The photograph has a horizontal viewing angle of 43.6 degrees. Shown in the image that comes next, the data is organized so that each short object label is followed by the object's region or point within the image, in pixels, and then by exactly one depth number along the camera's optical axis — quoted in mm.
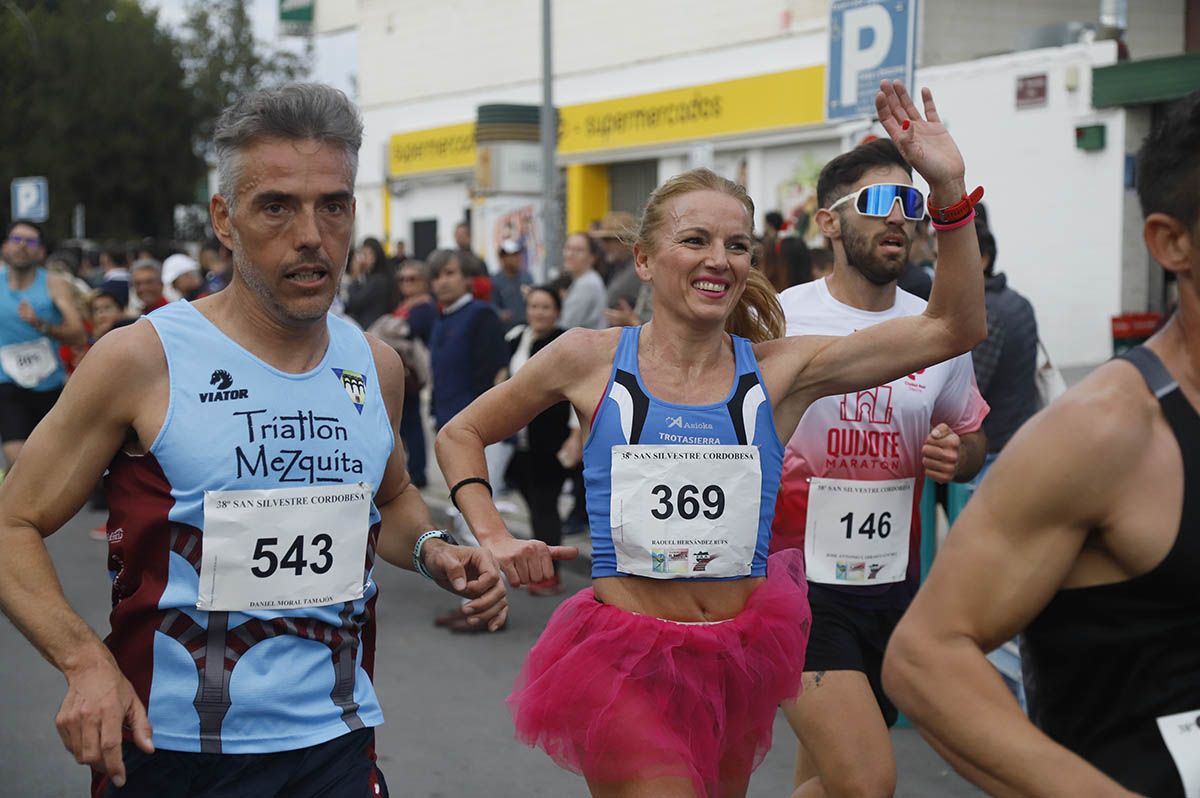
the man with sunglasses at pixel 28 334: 9719
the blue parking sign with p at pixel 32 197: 26297
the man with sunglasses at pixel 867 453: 4199
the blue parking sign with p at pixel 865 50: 7367
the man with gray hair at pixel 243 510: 2730
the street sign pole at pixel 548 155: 15352
